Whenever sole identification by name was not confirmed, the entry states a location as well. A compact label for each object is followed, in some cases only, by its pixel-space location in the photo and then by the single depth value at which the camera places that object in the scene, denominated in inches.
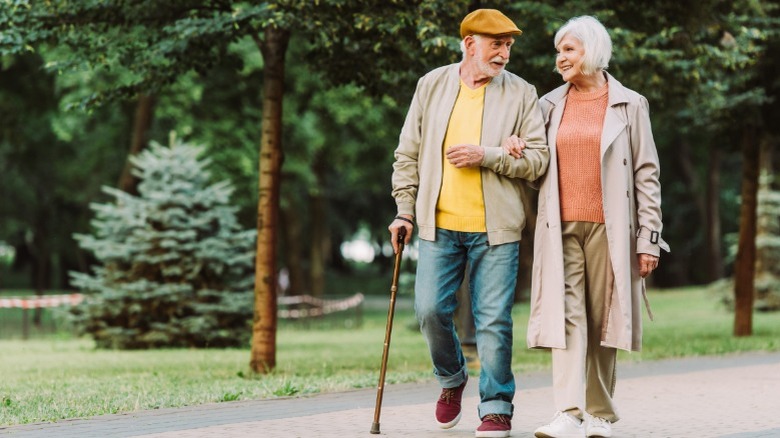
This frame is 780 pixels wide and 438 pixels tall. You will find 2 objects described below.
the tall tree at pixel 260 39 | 414.9
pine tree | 714.2
